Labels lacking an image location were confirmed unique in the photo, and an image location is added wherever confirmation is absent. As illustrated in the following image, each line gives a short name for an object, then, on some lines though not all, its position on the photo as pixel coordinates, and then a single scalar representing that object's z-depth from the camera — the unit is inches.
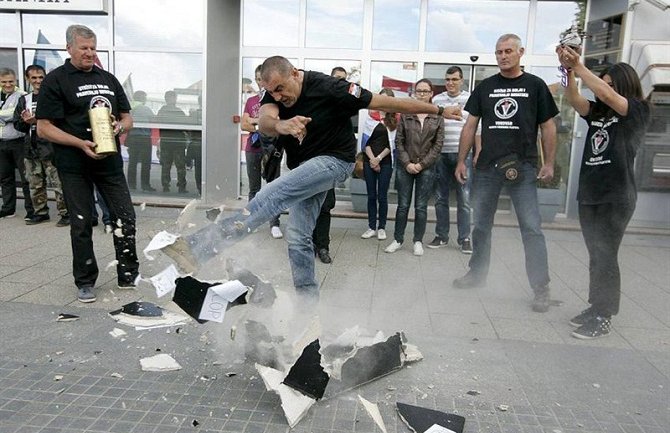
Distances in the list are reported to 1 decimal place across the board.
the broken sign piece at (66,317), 149.8
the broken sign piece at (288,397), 102.4
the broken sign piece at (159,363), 122.9
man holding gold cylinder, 160.6
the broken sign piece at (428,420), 101.7
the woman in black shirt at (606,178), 144.0
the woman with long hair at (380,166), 252.7
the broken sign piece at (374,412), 103.2
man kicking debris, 130.5
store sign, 343.9
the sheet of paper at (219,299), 117.9
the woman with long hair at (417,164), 240.5
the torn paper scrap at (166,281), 132.4
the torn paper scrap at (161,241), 128.4
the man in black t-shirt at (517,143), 172.4
